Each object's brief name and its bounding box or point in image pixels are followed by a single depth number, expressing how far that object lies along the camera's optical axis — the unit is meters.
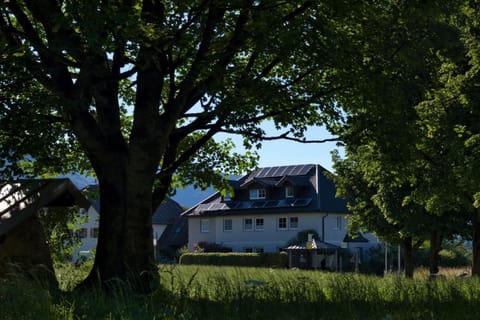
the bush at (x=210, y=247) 71.12
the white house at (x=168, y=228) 81.69
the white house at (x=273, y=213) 66.56
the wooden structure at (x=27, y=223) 13.45
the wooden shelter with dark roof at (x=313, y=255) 56.56
